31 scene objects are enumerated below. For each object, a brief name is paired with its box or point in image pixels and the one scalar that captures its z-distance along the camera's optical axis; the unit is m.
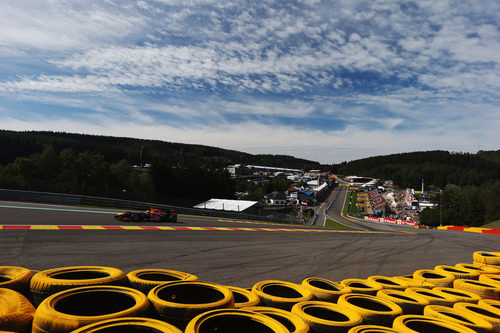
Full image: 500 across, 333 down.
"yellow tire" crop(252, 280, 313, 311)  3.51
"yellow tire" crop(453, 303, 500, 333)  3.40
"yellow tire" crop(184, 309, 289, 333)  2.46
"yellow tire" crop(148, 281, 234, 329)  2.74
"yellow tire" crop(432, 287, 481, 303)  4.22
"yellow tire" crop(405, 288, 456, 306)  4.09
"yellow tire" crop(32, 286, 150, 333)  2.32
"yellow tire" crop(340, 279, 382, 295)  4.42
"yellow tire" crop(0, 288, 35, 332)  2.43
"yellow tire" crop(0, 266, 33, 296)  3.34
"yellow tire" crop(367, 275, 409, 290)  5.04
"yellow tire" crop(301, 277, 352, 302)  3.99
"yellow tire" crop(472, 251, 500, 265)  7.51
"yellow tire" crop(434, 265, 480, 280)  5.85
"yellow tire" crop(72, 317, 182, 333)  2.23
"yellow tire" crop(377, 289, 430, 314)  3.80
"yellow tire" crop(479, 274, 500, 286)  5.43
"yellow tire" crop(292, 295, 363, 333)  2.81
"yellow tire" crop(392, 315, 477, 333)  2.94
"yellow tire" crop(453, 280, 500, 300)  4.84
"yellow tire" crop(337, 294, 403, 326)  3.23
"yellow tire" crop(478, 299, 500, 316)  3.82
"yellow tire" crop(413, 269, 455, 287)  5.43
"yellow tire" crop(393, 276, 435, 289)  5.14
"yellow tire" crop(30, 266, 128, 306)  3.24
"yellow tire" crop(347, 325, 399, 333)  2.72
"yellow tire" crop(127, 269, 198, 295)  3.66
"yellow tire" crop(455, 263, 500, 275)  6.55
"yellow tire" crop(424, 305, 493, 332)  3.15
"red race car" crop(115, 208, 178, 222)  16.36
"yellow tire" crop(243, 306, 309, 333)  2.64
